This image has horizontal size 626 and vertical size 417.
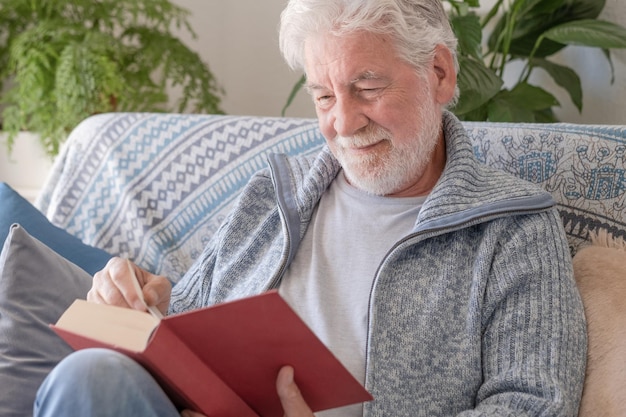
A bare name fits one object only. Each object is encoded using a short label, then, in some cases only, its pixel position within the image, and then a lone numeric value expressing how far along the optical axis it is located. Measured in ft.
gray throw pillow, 4.45
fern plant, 7.95
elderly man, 3.93
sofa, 4.50
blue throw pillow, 5.33
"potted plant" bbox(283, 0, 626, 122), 6.17
